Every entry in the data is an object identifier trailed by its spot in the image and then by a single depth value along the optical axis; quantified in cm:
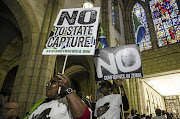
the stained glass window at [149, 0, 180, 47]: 1102
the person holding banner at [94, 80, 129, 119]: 202
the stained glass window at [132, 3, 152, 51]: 1218
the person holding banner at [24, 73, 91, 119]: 100
